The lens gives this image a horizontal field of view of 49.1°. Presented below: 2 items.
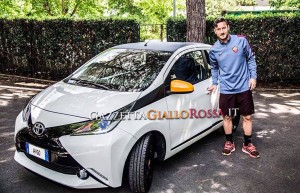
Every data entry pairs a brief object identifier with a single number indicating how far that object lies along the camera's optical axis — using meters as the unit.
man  4.32
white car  3.26
